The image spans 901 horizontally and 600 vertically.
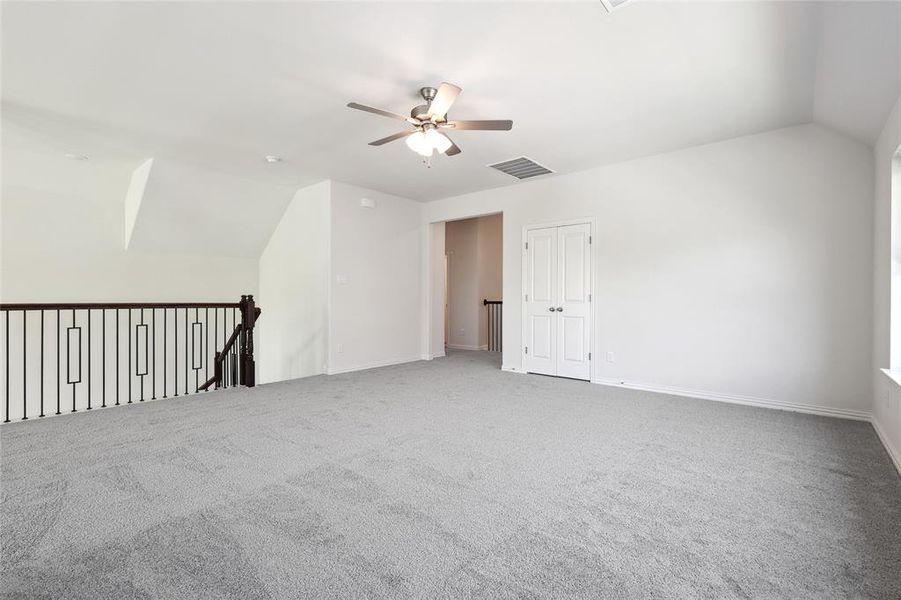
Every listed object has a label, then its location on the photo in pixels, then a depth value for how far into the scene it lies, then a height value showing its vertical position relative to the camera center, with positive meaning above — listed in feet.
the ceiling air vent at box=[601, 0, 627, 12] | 7.53 +5.46
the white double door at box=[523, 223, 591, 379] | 17.66 -0.12
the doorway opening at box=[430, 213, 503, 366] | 28.45 +0.93
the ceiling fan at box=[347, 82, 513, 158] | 9.79 +4.42
